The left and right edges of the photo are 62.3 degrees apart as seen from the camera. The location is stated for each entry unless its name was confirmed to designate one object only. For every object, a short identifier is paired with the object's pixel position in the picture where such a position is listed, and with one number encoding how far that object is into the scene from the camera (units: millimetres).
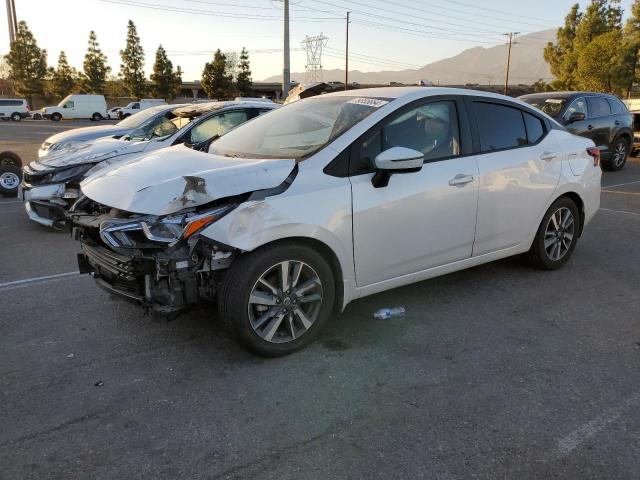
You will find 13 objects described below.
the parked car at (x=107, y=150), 6523
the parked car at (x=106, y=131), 8664
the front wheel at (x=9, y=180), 9125
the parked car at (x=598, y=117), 11195
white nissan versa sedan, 3207
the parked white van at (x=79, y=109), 48928
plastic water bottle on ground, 4121
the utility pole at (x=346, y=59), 58600
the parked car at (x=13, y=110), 47969
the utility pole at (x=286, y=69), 29875
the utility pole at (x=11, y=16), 59531
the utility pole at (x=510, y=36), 70088
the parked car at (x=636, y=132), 14754
